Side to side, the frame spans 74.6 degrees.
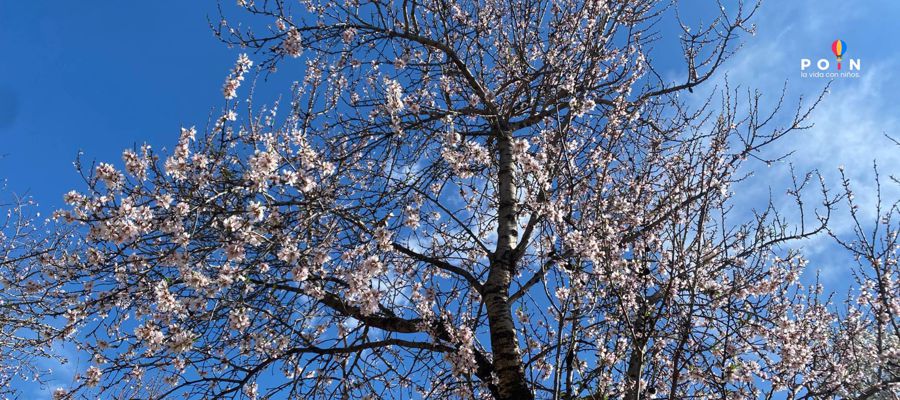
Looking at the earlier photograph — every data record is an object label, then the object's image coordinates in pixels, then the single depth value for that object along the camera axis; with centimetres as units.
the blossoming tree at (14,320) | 717
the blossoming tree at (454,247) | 378
